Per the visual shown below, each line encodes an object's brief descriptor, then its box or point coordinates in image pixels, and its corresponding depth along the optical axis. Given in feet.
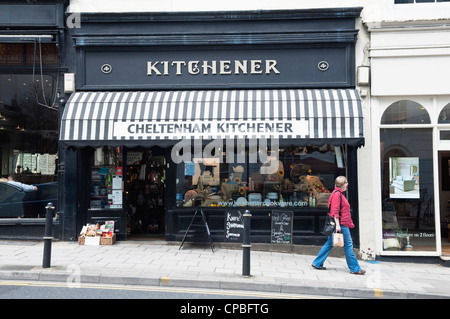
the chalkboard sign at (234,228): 30.09
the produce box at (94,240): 30.07
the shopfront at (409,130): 28.71
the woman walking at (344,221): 23.50
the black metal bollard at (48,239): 22.62
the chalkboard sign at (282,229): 29.81
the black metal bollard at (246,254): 21.79
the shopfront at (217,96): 29.89
